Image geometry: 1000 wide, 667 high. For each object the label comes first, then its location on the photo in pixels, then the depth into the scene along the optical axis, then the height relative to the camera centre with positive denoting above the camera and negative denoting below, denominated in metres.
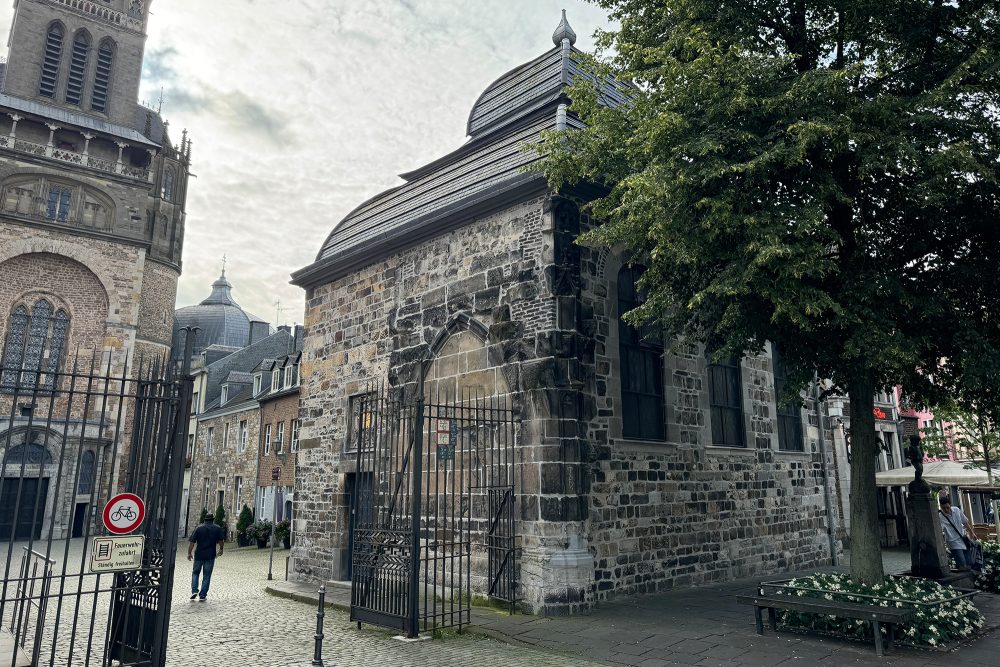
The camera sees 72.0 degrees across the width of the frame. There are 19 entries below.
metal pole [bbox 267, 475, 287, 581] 25.34 -0.59
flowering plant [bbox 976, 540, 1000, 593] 11.05 -1.30
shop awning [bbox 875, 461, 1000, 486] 14.66 +0.41
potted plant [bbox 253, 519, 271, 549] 25.80 -1.59
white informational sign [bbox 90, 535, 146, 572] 5.06 -0.47
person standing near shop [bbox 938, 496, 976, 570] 11.46 -0.70
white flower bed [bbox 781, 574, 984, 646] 7.10 -1.22
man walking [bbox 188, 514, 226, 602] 12.05 -1.08
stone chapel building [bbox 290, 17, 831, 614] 9.99 +1.89
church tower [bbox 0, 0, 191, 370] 32.78 +15.53
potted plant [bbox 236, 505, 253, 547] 26.66 -1.34
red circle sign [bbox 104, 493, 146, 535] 5.20 -0.18
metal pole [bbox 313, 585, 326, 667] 6.77 -1.50
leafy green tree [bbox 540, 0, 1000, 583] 7.30 +3.39
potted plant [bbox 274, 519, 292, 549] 22.92 -1.34
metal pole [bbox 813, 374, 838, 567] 15.41 -0.18
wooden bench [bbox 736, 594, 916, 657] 6.85 -1.20
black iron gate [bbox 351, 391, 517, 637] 8.31 -0.57
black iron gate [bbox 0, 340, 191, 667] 5.11 -0.34
